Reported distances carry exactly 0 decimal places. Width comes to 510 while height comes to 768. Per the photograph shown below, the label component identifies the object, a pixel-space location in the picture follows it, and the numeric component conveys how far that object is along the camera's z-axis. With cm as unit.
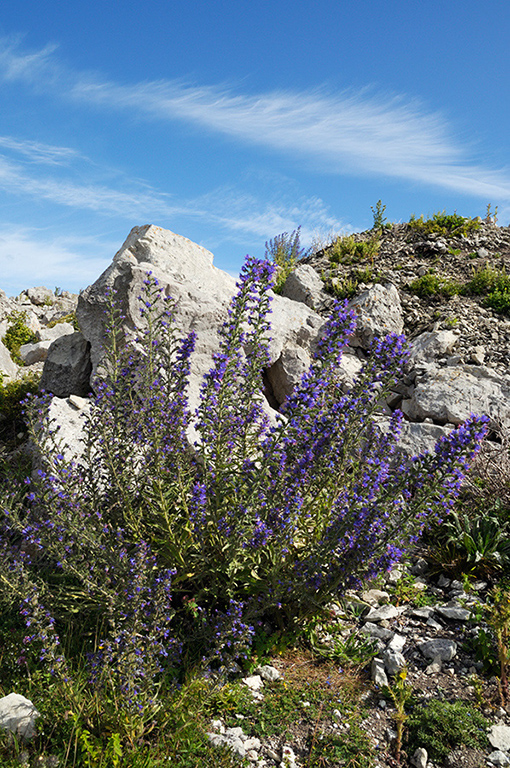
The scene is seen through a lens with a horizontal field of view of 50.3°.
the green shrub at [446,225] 1530
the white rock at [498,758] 376
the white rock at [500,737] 389
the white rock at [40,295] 1989
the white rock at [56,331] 1434
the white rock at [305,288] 1178
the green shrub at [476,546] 605
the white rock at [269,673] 439
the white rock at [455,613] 532
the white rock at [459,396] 820
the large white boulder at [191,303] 773
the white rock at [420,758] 373
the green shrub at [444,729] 382
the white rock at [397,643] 480
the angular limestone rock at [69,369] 861
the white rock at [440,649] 480
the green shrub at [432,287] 1238
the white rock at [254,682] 426
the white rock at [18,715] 353
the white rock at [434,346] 998
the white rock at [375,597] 564
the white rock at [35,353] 1275
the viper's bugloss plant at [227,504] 398
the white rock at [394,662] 457
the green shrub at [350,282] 1227
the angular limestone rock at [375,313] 1065
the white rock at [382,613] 529
